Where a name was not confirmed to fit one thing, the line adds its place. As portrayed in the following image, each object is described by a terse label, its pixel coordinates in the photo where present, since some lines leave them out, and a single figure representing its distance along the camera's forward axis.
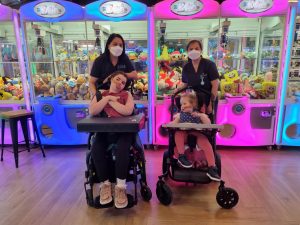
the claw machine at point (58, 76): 3.41
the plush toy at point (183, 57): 3.40
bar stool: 2.92
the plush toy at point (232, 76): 3.34
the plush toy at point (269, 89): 3.28
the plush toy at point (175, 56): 3.41
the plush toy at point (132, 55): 3.47
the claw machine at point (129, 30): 3.06
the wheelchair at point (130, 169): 2.05
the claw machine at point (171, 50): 3.31
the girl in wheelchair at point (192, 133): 2.11
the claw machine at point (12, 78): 3.42
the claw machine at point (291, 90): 2.99
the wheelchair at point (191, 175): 2.05
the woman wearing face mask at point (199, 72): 2.47
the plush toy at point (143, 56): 3.44
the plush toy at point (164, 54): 3.35
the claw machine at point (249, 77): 3.25
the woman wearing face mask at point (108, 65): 2.30
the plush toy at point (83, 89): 3.51
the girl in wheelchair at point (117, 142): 1.99
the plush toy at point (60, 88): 3.52
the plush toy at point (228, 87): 3.32
